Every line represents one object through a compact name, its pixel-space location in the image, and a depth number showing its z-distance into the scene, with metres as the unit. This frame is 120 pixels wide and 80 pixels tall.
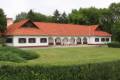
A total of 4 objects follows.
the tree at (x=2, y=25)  20.68
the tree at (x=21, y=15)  42.63
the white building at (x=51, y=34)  21.05
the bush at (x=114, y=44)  21.93
